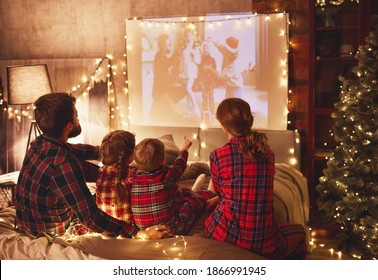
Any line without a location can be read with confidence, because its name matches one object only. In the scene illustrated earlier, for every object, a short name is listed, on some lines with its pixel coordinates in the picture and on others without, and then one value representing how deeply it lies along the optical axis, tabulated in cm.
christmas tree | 342
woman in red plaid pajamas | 262
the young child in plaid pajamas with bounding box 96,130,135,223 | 284
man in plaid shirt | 255
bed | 248
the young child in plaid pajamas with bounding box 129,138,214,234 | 277
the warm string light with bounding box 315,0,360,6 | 447
